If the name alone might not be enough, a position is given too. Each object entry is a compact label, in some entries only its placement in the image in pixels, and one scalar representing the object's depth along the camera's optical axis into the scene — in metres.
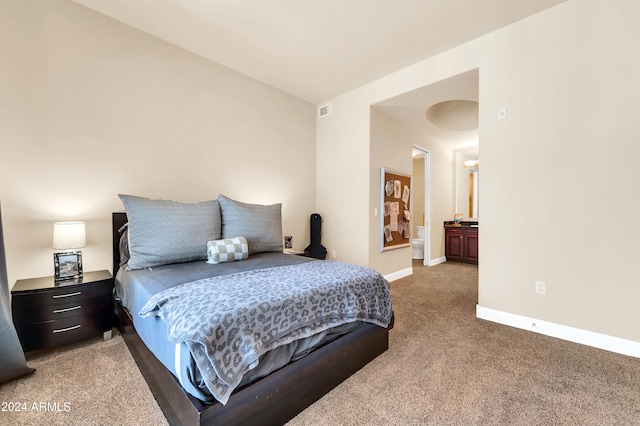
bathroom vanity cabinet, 5.41
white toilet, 5.97
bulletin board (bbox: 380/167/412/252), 4.02
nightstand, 1.88
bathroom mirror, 6.19
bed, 1.14
